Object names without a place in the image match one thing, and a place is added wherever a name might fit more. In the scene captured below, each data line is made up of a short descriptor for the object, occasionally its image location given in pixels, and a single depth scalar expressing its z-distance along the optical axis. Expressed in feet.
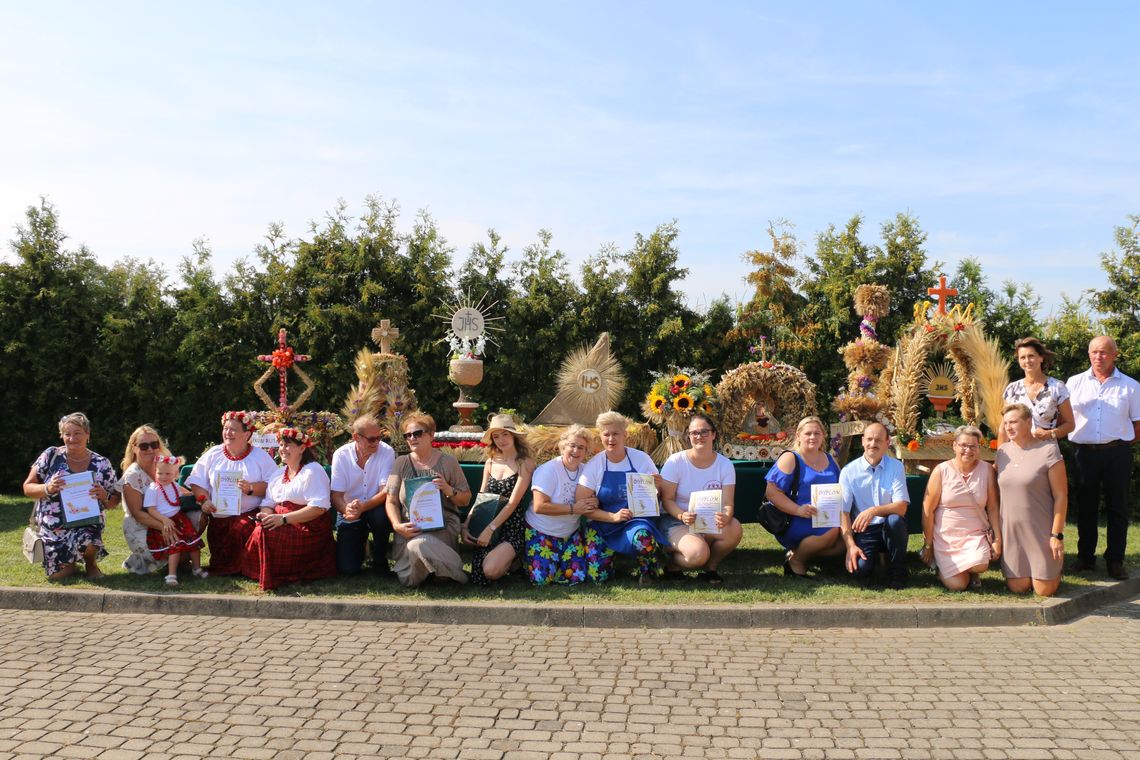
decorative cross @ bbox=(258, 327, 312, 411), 30.37
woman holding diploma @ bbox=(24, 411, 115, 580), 22.62
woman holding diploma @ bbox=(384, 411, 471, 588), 21.54
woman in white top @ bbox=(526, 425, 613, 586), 22.02
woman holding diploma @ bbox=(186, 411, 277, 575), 22.80
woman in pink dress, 21.36
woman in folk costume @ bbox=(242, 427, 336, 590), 21.67
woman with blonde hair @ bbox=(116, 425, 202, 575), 22.68
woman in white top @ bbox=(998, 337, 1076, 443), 23.32
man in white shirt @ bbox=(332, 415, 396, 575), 22.99
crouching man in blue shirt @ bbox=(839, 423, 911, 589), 21.57
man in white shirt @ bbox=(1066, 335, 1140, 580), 23.32
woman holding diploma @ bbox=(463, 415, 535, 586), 21.93
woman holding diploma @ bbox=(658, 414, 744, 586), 21.86
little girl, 22.48
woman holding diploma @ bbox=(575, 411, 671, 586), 21.89
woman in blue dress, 22.38
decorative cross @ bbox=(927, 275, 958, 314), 28.58
